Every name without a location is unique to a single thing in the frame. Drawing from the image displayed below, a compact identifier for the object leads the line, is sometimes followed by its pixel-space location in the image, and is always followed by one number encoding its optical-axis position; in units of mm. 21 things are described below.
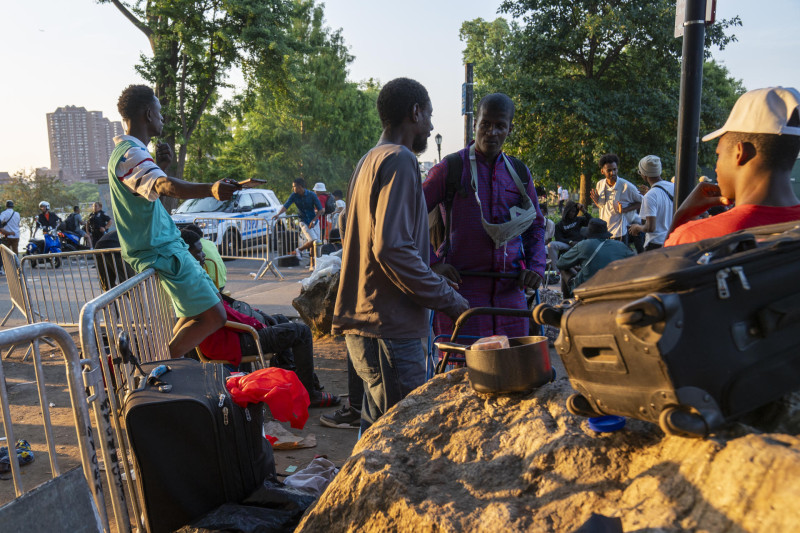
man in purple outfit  3760
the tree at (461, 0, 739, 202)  22438
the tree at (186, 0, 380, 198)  40094
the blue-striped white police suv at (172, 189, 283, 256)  15430
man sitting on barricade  3785
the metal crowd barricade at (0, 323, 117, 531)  2453
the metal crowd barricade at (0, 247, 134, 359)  6012
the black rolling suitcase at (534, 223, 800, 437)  1348
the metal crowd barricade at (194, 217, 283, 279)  15067
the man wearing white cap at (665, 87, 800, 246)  1912
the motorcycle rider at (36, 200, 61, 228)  20031
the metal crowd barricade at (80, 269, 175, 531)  3094
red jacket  4930
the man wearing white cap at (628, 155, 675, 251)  7719
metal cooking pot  2193
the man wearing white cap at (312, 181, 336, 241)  16048
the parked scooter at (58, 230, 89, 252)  19172
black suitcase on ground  2916
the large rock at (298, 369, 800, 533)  1346
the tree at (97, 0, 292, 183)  21109
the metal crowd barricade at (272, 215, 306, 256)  15633
